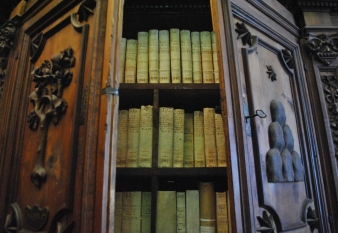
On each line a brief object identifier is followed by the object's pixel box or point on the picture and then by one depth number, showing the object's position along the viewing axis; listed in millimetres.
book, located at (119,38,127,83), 1038
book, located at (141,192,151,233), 921
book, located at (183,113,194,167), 986
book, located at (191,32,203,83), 1039
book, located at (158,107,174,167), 961
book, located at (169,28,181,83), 1029
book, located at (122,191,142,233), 916
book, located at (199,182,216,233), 911
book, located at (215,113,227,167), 960
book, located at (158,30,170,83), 1028
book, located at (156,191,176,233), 913
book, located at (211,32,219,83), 1035
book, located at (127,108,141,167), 965
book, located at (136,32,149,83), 1028
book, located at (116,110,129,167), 968
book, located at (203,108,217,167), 968
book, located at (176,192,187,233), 921
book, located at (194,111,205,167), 978
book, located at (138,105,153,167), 957
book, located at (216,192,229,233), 899
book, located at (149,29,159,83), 1028
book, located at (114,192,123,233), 912
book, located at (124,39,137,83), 1031
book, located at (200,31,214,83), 1035
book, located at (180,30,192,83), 1034
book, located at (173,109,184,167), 971
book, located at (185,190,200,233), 920
